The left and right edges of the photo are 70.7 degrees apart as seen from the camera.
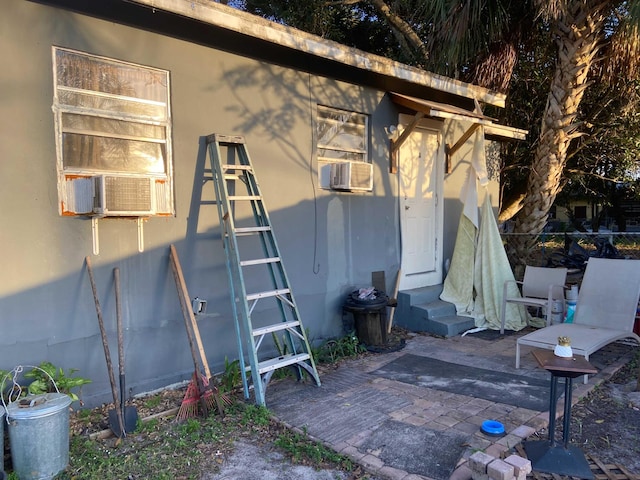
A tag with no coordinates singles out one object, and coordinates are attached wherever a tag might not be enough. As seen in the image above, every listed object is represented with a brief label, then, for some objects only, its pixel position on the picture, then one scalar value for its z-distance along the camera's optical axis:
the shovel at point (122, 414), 3.26
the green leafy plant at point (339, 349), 5.01
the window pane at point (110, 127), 3.62
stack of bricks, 2.36
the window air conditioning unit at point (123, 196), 3.49
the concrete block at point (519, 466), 2.41
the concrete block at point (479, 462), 2.45
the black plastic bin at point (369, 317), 5.24
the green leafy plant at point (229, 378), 4.14
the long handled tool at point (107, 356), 3.25
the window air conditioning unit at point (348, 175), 5.33
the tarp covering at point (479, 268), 6.38
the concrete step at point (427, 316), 6.00
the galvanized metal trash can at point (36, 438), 2.70
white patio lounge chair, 4.39
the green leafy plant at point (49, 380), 3.08
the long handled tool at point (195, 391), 3.59
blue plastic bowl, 3.19
